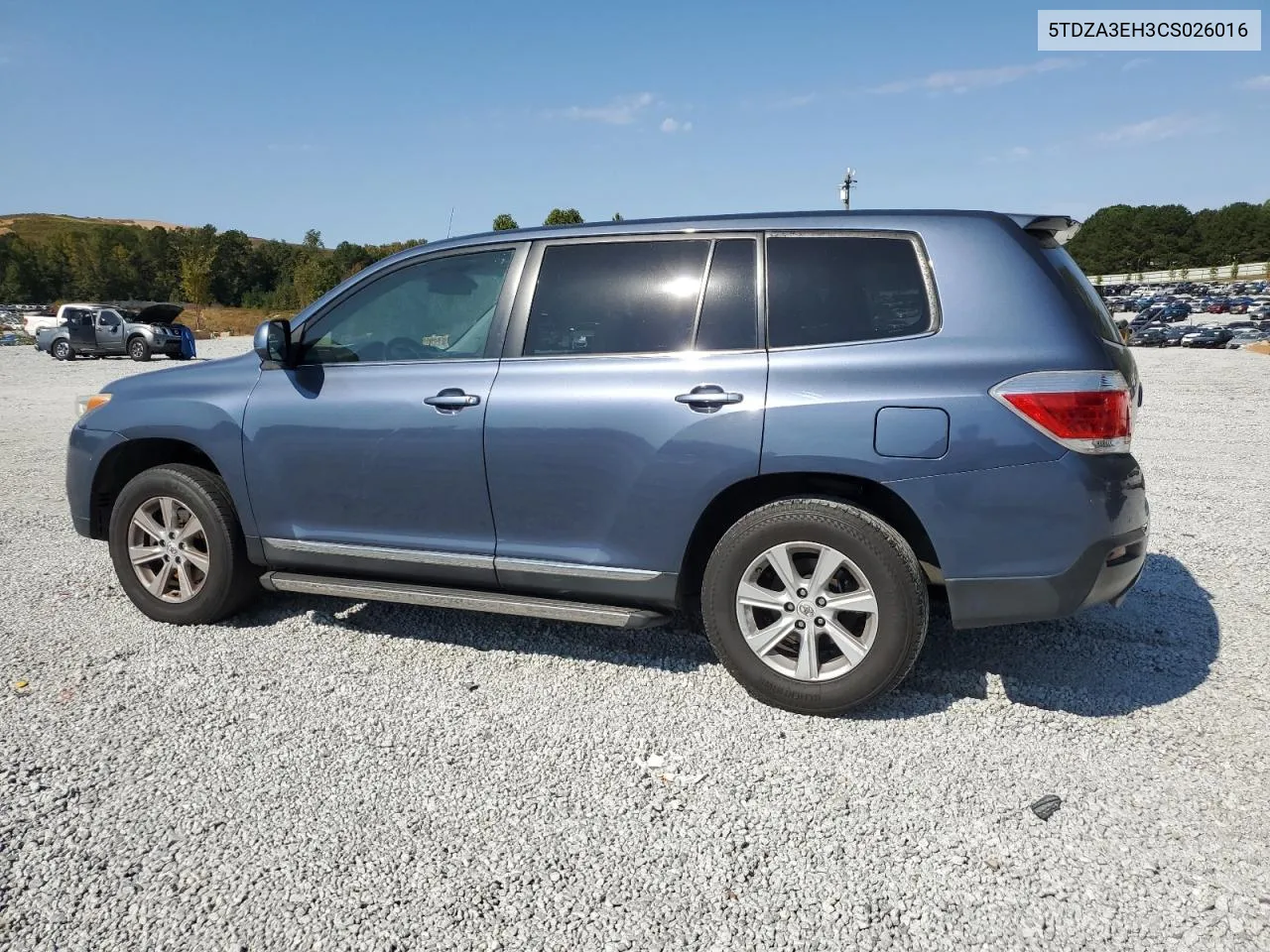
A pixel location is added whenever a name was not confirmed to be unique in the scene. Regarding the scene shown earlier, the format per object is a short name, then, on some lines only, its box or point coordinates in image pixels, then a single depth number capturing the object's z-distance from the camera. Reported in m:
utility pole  38.03
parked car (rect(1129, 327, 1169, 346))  39.22
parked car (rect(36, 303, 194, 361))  26.84
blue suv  3.09
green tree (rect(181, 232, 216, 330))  76.62
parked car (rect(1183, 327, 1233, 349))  36.72
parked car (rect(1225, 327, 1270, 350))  37.06
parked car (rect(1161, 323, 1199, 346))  38.56
